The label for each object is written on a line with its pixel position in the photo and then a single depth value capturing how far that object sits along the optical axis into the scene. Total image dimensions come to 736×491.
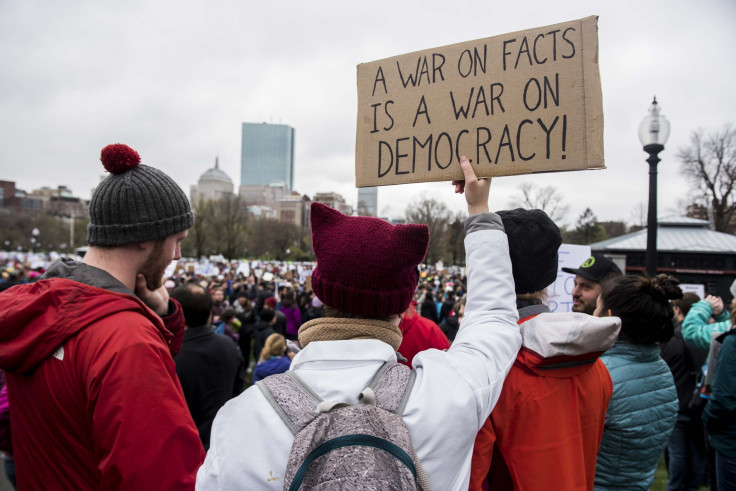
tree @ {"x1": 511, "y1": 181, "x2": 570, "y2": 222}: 45.66
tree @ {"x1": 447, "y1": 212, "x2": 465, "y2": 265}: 55.75
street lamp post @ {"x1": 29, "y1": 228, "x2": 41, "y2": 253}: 50.12
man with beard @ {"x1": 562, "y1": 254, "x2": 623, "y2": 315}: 3.40
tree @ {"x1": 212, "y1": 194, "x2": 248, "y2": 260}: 52.66
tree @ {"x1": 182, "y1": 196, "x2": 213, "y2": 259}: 49.44
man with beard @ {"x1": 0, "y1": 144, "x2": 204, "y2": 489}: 1.31
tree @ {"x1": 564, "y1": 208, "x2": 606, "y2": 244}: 48.22
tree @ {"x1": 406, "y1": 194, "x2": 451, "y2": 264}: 54.22
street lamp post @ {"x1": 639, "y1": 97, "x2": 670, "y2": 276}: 5.79
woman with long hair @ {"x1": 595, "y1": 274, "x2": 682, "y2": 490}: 2.21
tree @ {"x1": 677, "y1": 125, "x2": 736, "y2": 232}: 31.08
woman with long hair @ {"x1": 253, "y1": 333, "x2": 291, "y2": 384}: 4.64
